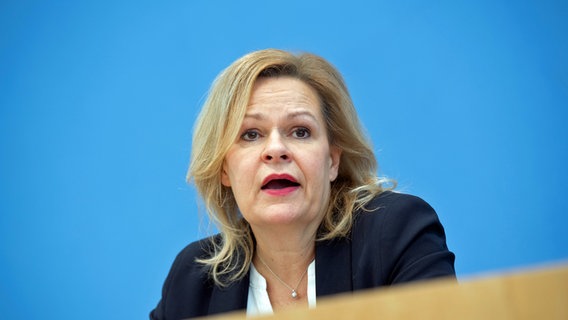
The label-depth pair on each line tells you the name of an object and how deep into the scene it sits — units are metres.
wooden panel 1.83
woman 3.28
